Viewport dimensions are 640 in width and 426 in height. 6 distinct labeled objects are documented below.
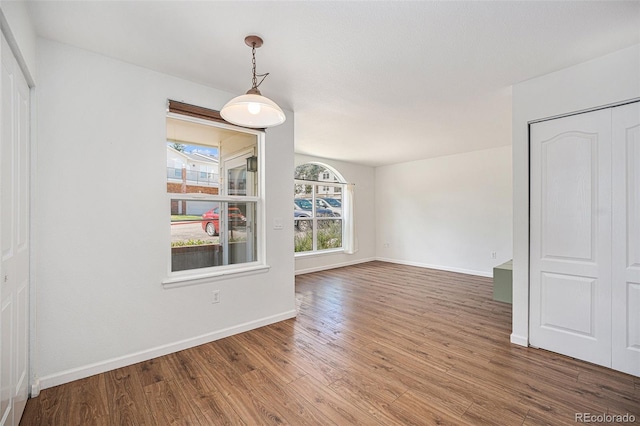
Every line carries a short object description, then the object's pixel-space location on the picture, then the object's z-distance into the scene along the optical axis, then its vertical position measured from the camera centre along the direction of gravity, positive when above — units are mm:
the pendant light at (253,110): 1865 +713
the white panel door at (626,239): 2260 -218
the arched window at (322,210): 6508 +60
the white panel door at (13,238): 1459 -144
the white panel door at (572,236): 2406 -213
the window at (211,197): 2828 +166
